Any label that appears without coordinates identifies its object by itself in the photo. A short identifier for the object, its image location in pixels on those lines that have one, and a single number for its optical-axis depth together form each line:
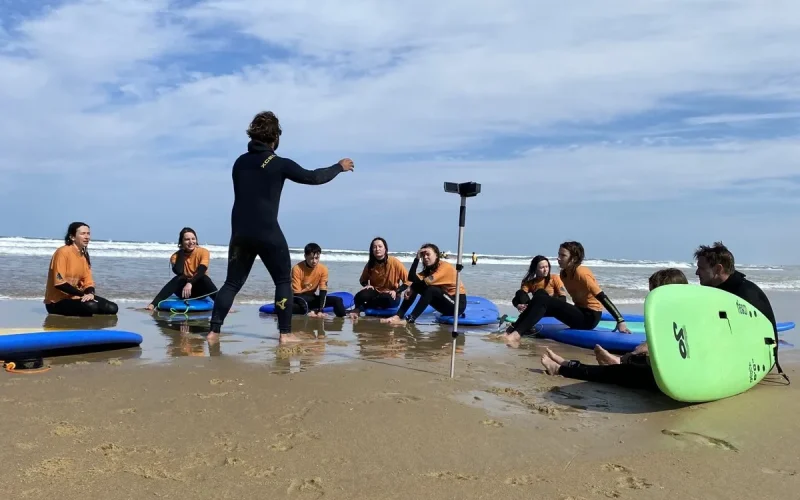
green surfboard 3.62
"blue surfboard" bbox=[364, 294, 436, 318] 9.15
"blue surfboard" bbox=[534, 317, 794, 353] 6.43
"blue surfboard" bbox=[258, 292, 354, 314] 8.93
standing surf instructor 5.52
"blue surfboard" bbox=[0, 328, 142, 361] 4.58
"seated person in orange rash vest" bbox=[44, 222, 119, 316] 7.65
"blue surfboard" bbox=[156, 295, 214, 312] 8.70
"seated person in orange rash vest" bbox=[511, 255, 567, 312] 8.01
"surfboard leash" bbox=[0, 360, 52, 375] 4.20
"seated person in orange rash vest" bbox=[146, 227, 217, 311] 8.98
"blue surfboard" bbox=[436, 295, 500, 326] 8.56
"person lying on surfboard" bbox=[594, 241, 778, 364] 4.73
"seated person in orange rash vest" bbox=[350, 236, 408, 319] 9.22
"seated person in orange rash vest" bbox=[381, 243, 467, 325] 8.50
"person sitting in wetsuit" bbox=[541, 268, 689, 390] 4.27
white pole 4.64
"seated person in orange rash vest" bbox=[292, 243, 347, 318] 8.89
